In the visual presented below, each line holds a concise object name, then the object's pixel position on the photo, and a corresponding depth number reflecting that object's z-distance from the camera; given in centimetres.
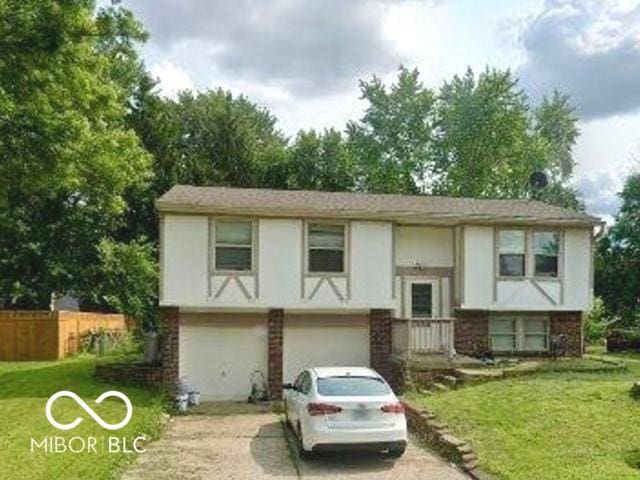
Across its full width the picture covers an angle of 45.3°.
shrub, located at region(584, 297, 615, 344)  3508
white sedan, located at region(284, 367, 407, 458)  1320
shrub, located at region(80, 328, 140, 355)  3319
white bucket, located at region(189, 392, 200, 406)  2102
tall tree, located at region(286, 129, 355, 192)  4841
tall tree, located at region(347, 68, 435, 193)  5072
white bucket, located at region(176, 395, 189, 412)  2010
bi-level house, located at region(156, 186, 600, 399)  2200
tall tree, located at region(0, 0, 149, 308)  1767
